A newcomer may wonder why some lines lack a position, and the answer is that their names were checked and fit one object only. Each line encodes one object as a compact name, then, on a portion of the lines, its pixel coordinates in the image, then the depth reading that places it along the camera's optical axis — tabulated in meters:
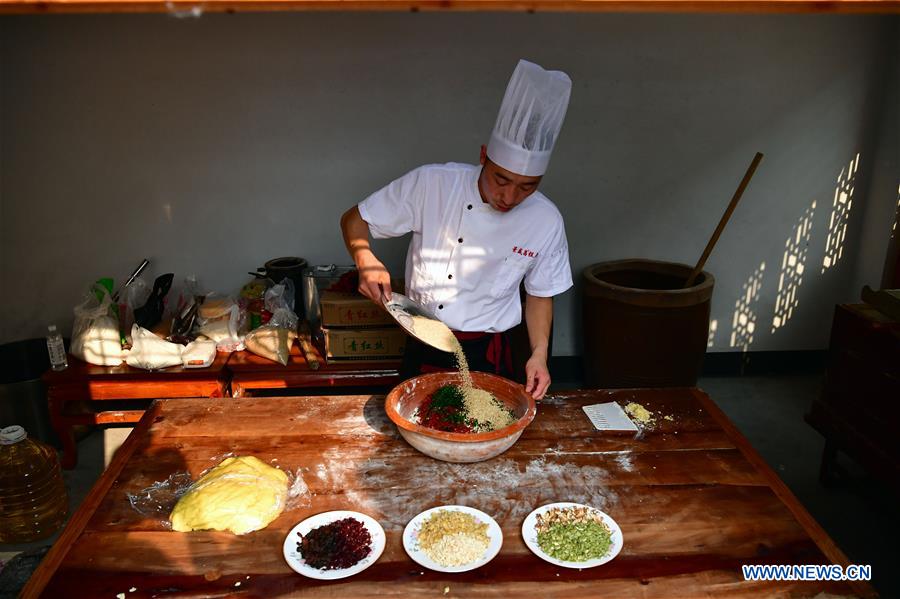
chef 2.73
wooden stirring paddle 3.82
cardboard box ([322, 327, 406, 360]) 3.87
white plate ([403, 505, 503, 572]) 1.67
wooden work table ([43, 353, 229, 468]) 3.69
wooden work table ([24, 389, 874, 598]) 1.63
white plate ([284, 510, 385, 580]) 1.64
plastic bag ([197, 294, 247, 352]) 3.97
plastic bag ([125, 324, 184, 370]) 3.70
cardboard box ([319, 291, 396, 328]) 3.82
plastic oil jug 3.11
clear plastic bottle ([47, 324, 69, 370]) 3.66
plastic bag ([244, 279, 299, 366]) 3.89
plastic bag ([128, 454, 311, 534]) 1.81
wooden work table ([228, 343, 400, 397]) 3.84
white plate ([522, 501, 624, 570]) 1.68
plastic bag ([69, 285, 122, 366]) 3.77
